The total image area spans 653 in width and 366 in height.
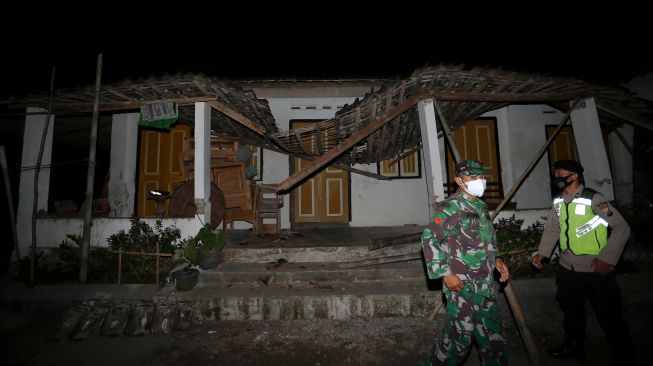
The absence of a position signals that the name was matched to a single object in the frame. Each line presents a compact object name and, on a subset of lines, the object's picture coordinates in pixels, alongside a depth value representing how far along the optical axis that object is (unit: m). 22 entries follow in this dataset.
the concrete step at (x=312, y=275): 4.54
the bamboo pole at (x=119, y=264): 4.74
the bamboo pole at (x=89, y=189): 4.85
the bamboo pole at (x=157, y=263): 4.62
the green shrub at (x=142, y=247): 4.93
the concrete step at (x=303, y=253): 5.07
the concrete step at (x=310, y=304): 4.09
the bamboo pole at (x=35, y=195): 4.77
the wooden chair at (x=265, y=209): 6.39
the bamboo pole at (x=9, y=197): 5.07
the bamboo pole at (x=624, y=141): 7.39
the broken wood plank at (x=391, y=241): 4.89
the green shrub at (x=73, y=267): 4.97
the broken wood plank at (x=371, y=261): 4.54
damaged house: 5.02
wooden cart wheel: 5.89
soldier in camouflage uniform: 2.37
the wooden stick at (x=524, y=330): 2.78
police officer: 2.80
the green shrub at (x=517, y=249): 4.77
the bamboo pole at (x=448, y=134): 4.24
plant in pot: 4.64
